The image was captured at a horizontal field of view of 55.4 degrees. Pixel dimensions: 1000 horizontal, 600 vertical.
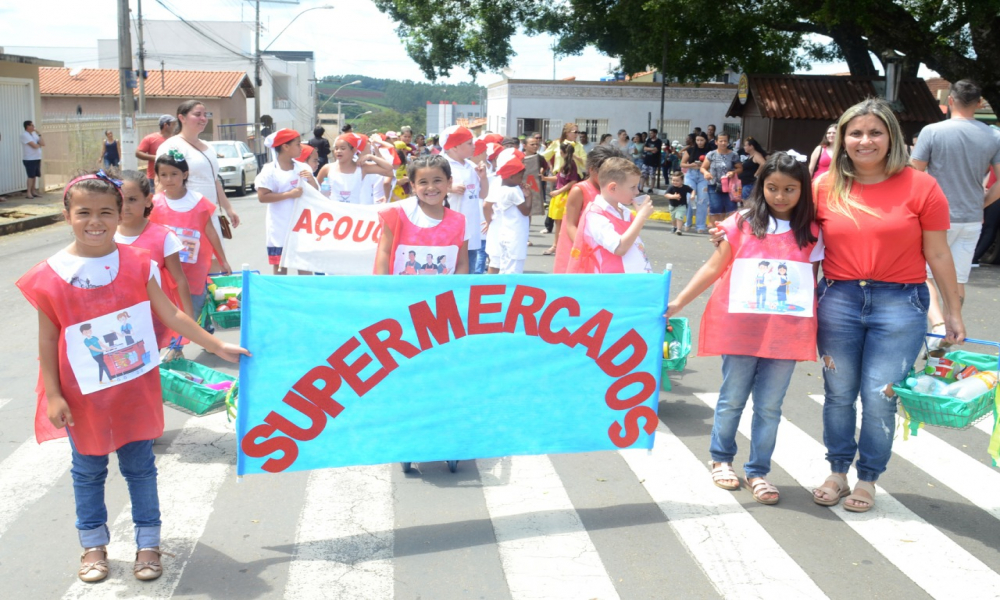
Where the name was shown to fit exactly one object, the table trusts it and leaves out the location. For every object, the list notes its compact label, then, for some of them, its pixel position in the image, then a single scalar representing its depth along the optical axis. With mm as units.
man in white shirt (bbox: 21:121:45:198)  21797
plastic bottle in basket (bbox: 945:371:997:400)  4477
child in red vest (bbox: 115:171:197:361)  5070
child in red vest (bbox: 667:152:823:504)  4691
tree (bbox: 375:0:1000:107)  20281
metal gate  21938
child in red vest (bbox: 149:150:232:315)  6588
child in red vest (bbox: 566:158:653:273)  5660
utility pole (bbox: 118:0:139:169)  21047
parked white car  26562
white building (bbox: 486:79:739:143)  44906
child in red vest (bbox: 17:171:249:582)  3783
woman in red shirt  4523
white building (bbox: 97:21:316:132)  75125
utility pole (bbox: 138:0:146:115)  32753
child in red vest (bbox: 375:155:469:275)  5457
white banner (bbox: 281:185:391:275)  9188
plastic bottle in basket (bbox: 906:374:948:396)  4629
